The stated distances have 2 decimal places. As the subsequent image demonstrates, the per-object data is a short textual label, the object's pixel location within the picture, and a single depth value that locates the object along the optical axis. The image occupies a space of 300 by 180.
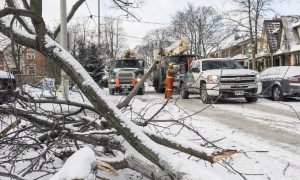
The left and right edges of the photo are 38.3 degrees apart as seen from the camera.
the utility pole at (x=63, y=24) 12.09
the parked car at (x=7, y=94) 5.11
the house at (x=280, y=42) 40.25
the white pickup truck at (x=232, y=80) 15.20
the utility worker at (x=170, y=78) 16.40
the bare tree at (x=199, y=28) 61.62
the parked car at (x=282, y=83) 16.30
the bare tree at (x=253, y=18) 37.03
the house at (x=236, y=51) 51.43
